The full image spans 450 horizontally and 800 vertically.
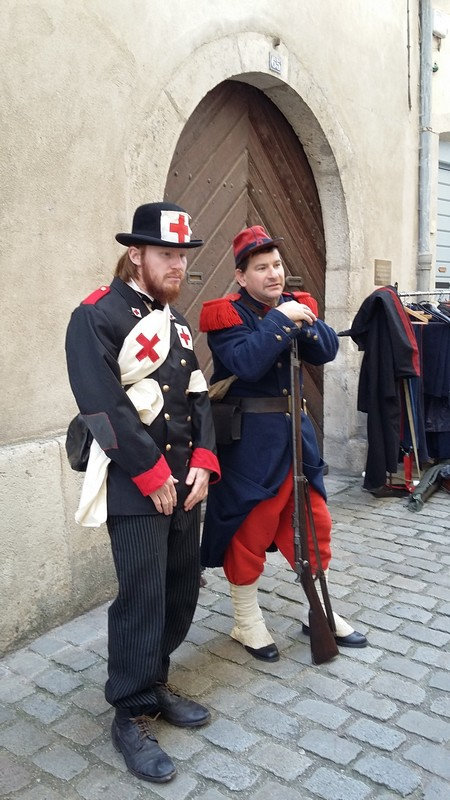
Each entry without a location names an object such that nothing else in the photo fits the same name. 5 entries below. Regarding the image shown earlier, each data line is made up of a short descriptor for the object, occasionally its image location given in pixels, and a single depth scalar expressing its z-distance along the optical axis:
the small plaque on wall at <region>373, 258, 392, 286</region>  5.93
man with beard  2.06
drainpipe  6.26
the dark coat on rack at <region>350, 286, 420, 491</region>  4.82
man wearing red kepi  2.72
